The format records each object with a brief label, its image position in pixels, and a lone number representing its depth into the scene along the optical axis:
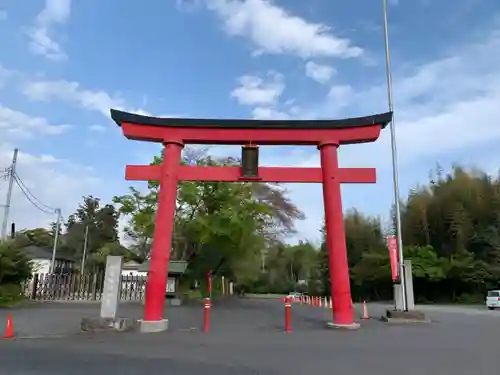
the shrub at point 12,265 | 25.66
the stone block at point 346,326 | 12.66
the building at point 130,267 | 50.19
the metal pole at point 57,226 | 35.94
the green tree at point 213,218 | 28.12
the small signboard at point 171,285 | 28.78
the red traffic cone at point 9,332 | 11.23
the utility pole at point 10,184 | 31.19
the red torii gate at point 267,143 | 13.24
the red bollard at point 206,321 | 12.57
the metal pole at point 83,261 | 47.18
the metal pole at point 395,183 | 15.95
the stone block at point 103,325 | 12.08
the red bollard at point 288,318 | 12.38
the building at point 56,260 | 47.62
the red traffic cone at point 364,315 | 17.57
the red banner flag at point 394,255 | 16.67
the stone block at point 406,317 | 14.94
